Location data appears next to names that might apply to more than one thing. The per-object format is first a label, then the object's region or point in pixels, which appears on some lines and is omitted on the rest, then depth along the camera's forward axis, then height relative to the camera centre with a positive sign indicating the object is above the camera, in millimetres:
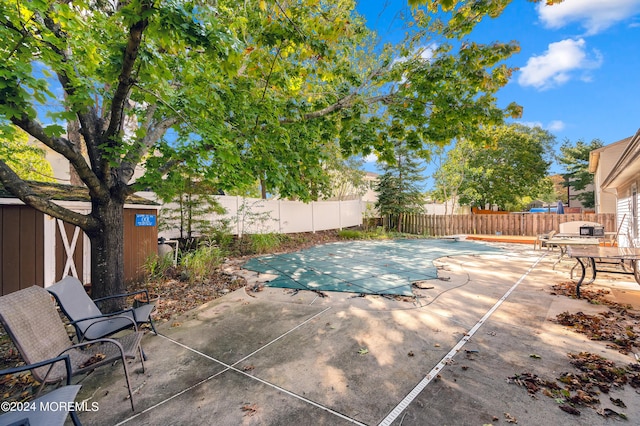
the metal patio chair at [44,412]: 1339 -1069
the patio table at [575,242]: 6423 -743
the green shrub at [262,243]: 9031 -1040
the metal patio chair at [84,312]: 2525 -1036
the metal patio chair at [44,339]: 1841 -983
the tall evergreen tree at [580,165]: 23297 +4669
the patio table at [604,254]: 3766 -649
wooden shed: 3945 -459
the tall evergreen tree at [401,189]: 15344 +1522
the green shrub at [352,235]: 13312 -1089
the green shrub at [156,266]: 5305 -1115
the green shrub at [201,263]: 5324 -1083
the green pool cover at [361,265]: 5047 -1356
